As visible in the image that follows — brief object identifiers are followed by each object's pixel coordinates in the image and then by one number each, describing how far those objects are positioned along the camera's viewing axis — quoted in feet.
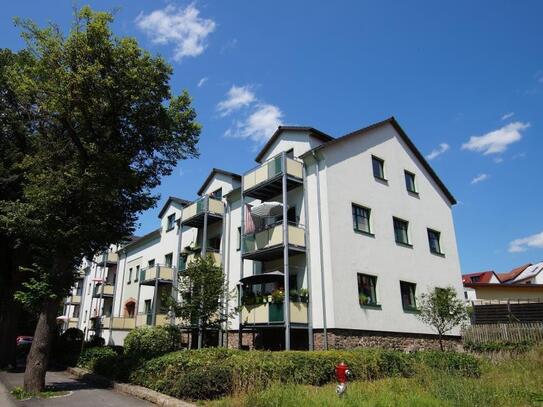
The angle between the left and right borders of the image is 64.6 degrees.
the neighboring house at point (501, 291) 112.57
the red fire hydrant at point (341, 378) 28.75
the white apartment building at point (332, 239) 61.93
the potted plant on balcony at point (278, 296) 60.85
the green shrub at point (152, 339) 70.54
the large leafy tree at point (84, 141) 45.21
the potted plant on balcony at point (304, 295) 62.08
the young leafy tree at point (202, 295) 56.34
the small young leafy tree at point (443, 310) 64.03
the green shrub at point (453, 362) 44.72
